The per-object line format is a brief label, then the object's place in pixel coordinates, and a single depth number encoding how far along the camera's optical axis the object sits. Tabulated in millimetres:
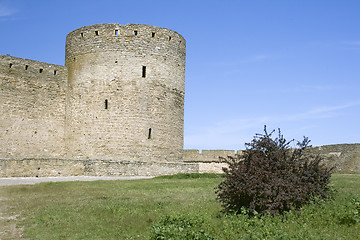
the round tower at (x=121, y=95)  21875
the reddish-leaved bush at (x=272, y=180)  7445
